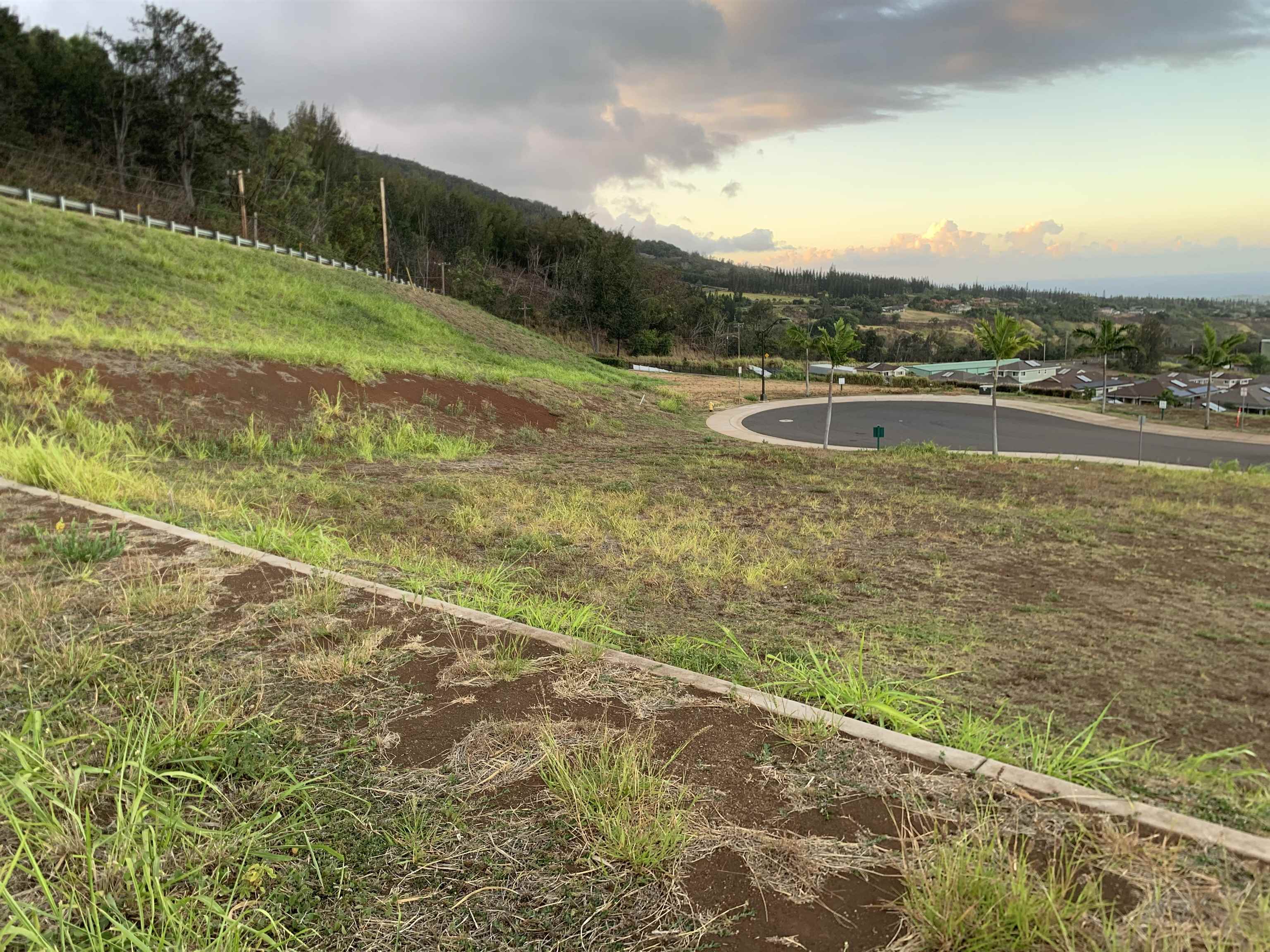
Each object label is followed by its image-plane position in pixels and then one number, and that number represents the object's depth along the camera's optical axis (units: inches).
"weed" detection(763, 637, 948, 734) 130.0
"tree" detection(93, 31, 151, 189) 1993.1
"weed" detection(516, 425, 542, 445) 739.4
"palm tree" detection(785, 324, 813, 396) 1179.9
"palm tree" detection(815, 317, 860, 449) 1036.5
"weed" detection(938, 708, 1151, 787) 111.9
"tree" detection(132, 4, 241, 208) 2066.9
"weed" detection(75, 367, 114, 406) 454.3
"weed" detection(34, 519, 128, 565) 197.0
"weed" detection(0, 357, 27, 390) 426.6
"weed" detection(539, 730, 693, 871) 90.2
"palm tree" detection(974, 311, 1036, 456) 971.3
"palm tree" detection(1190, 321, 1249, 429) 1412.4
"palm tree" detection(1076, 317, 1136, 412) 1610.5
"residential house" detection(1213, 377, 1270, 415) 2647.6
